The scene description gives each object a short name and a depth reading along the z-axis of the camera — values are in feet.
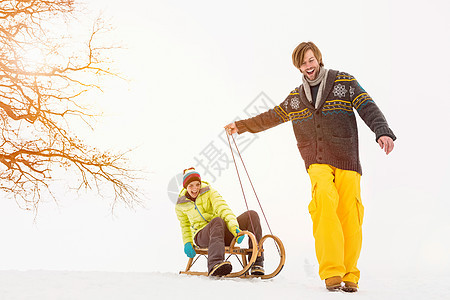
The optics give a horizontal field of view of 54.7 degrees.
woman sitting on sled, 14.20
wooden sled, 13.05
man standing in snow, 10.82
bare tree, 19.44
